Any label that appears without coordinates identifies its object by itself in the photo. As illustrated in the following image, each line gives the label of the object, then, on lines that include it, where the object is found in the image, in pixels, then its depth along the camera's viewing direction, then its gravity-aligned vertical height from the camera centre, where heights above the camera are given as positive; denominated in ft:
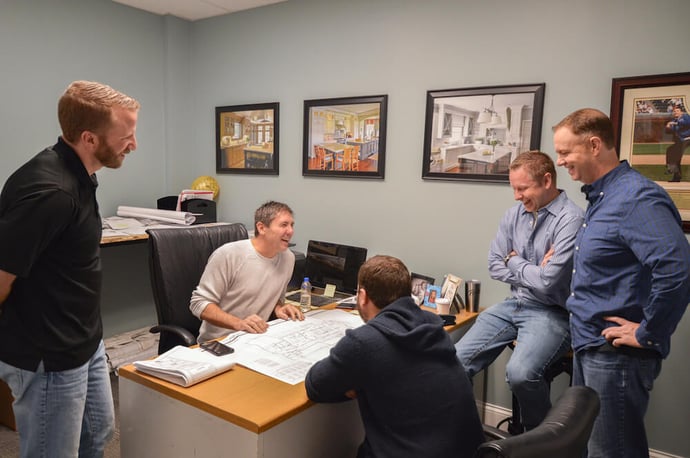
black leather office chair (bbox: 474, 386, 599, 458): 3.11 -1.71
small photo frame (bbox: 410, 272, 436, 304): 9.32 -2.18
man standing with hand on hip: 5.06 -1.12
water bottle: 8.67 -2.29
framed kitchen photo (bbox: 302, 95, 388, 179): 10.31 +0.61
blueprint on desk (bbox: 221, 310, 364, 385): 5.61 -2.27
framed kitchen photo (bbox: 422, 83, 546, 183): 8.73 +0.73
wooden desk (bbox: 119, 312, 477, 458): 4.59 -2.51
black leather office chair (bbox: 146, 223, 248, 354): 7.47 -1.74
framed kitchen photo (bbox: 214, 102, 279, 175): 11.91 +0.57
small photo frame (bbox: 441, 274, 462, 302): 8.96 -2.09
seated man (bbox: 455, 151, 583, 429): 6.77 -1.58
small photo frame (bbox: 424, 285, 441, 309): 9.11 -2.29
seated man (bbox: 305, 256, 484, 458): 4.43 -1.93
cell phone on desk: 5.87 -2.20
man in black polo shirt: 4.24 -1.07
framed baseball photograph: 7.49 +0.73
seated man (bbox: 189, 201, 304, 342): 7.32 -1.72
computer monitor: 9.95 -1.99
